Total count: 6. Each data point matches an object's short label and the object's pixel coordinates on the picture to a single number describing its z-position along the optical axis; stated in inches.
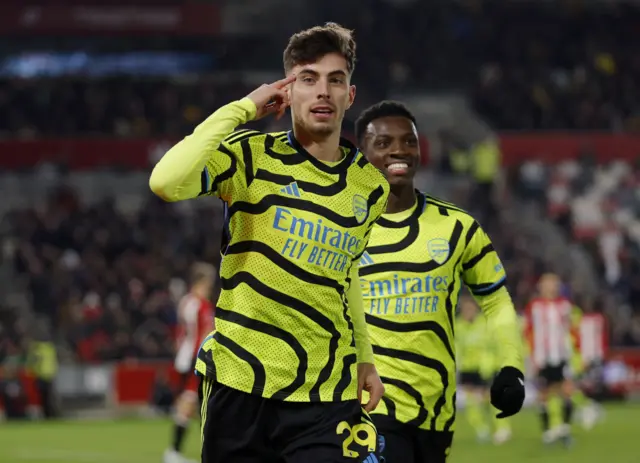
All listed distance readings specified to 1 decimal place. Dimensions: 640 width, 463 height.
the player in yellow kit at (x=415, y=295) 275.6
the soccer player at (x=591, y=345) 1061.8
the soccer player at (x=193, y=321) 671.8
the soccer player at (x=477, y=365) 797.9
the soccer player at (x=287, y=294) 209.5
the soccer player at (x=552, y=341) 743.7
